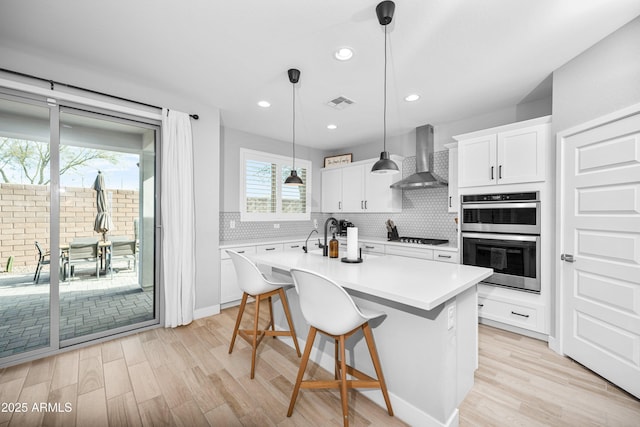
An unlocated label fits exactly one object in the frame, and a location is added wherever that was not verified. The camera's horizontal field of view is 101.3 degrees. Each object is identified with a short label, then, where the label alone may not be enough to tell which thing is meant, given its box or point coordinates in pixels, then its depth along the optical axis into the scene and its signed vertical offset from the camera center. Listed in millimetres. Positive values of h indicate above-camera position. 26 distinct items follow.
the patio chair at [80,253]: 2879 -469
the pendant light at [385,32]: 1673 +1279
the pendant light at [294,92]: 2488 +1314
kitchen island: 1479 -752
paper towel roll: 2199 -258
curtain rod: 2171 +1172
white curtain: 2965 -54
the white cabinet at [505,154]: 2678 +665
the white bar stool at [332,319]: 1456 -615
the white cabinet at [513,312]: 2693 -1080
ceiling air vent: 3082 +1342
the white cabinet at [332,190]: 5180 +480
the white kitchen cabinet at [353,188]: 4809 +473
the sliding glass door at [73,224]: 2318 -113
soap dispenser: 2438 -333
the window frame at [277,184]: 4426 +534
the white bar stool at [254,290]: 2148 -652
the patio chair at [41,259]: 2387 -418
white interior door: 1880 -269
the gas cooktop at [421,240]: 3832 -415
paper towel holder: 2188 -398
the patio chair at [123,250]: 3209 -462
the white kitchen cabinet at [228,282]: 3607 -955
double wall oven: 2732 -256
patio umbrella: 2916 +25
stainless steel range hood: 3814 +830
